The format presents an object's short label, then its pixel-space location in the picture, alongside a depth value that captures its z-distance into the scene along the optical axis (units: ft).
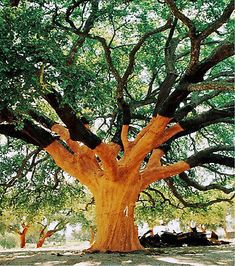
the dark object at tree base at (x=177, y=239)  45.50
